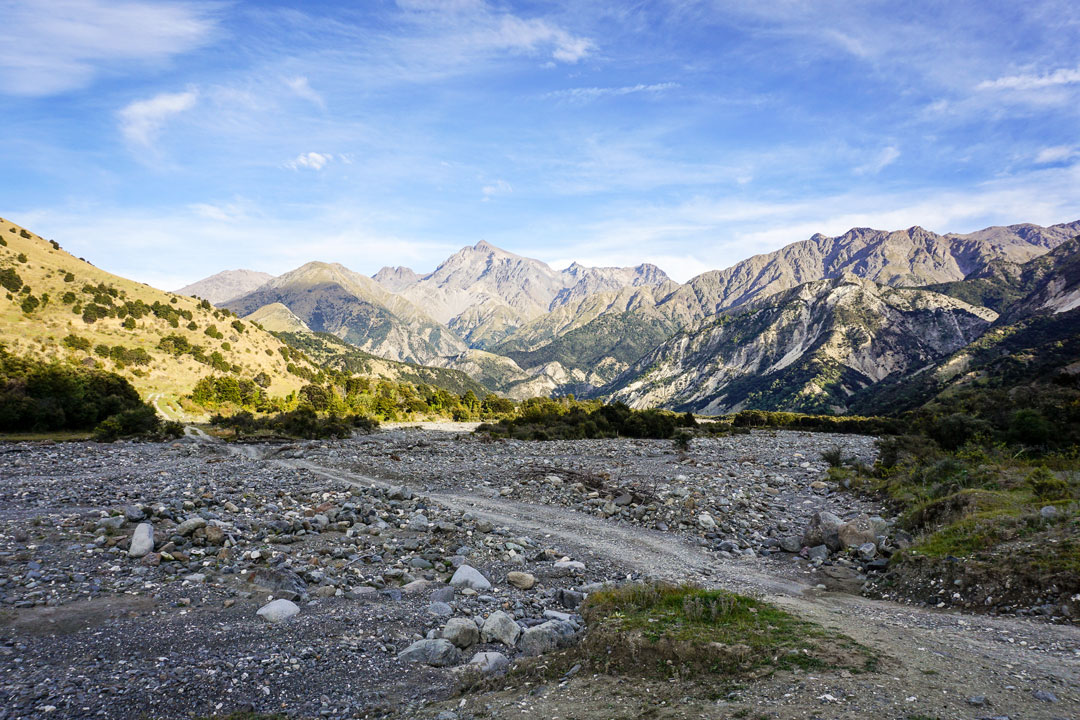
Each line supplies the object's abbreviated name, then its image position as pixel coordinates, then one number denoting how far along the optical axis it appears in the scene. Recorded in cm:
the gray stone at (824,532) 1555
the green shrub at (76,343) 8869
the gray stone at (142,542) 1113
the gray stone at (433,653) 809
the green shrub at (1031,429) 2786
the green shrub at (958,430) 3333
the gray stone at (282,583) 1004
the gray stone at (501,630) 886
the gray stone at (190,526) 1246
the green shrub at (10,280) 9319
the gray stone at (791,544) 1587
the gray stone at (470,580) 1170
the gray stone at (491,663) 775
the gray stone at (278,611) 903
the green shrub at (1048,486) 1448
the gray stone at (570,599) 1091
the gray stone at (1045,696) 550
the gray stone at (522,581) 1212
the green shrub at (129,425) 4150
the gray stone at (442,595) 1076
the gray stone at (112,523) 1245
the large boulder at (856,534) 1498
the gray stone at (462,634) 877
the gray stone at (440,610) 998
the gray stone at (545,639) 848
